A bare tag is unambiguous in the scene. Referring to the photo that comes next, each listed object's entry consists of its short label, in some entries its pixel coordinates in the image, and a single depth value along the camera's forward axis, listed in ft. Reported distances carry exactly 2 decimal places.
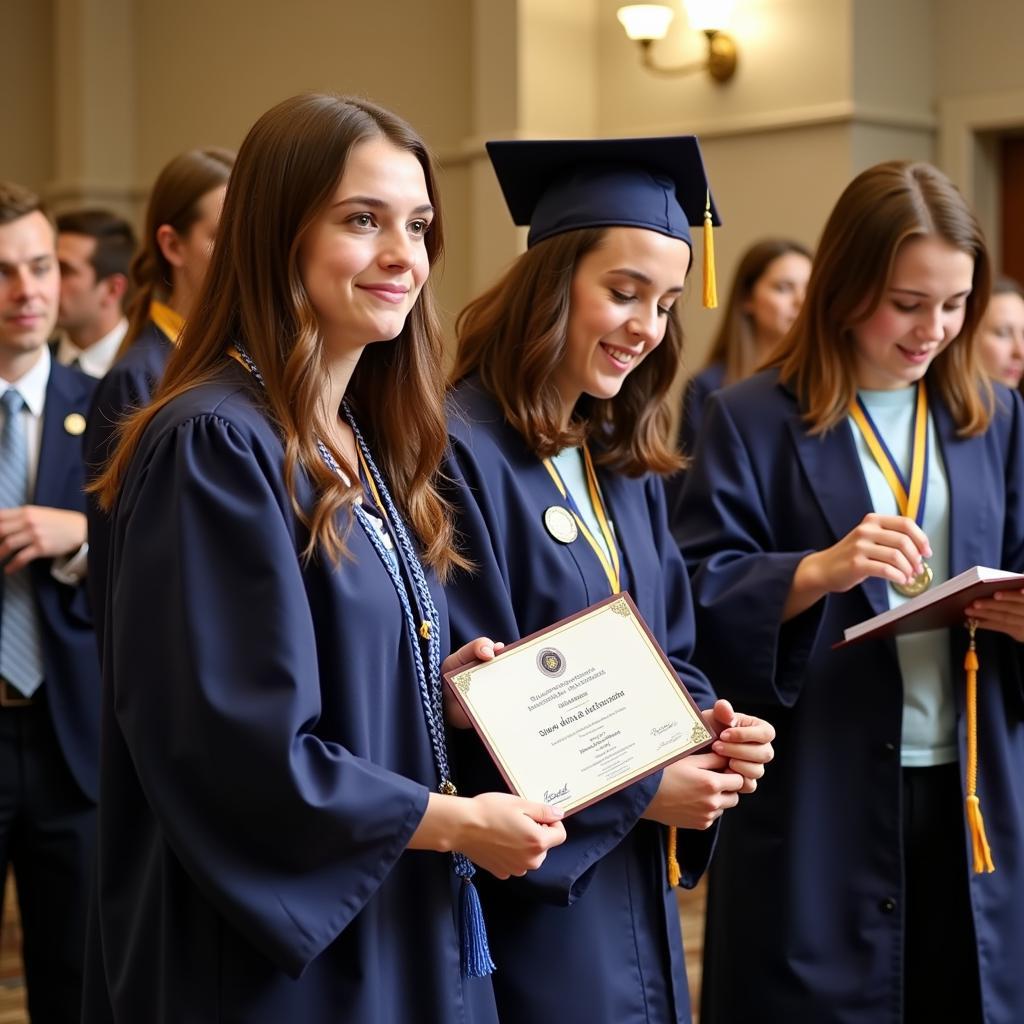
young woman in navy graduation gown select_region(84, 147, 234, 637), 10.17
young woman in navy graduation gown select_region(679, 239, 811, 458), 17.60
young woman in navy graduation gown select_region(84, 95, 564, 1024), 5.45
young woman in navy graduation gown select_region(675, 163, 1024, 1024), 8.64
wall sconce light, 21.33
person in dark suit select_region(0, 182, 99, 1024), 9.72
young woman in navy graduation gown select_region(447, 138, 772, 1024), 7.09
